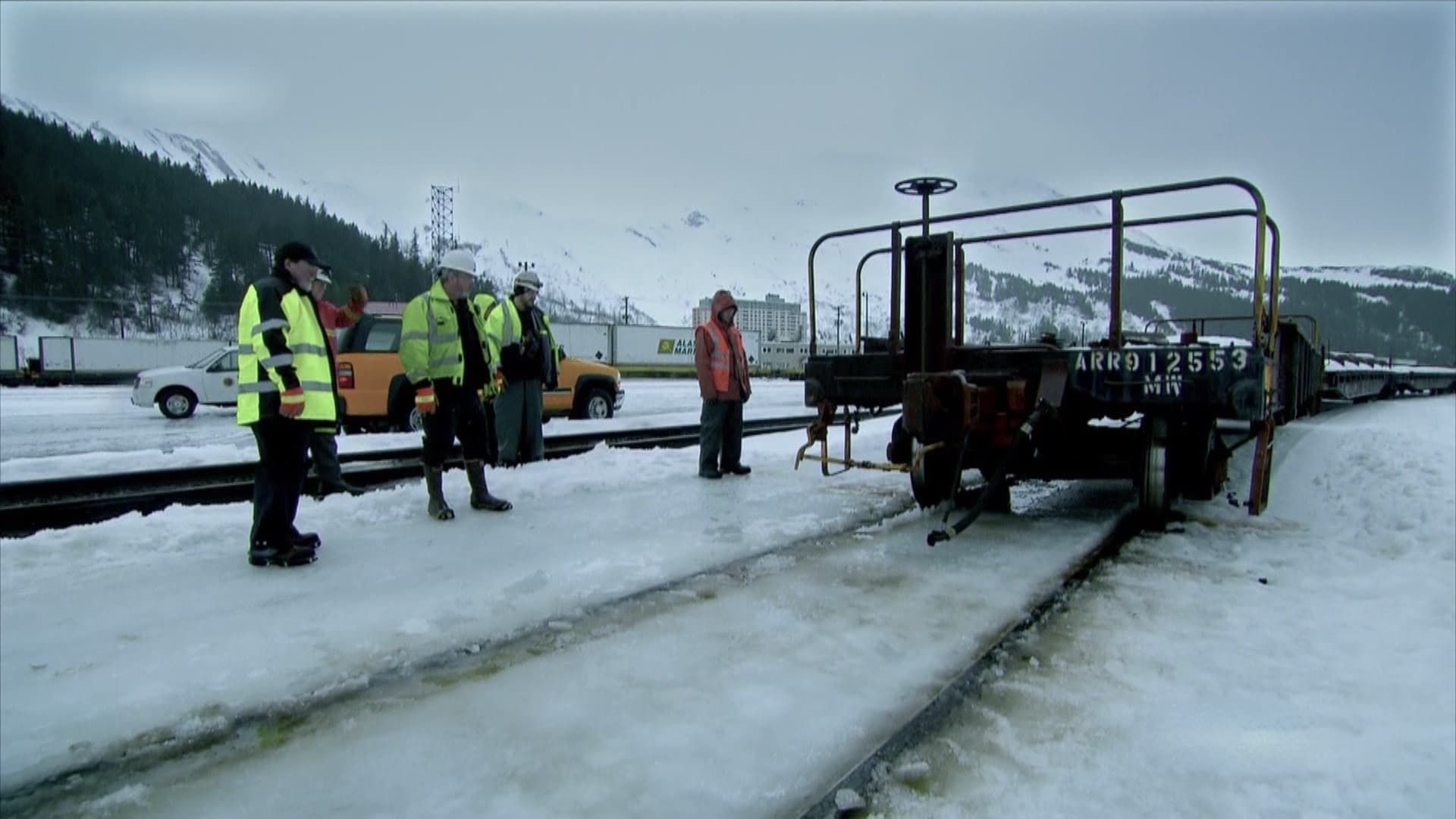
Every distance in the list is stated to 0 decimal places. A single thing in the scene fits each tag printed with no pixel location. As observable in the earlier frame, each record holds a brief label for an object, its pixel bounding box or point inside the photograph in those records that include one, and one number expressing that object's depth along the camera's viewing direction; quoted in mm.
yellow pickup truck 10484
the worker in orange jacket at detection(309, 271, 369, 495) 6012
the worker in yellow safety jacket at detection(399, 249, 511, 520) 5020
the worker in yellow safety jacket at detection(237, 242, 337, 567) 3879
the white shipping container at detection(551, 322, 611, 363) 42406
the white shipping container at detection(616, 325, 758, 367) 44281
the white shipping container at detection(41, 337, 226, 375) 35156
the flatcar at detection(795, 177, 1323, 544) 4422
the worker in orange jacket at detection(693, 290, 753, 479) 6879
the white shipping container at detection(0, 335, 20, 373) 34562
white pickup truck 15172
